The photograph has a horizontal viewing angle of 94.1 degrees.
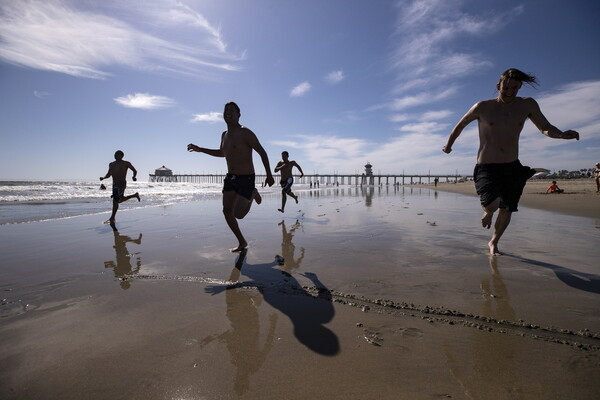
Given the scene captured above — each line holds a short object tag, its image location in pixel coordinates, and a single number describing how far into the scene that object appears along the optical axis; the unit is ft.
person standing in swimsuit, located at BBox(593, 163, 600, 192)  51.85
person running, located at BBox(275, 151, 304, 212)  30.55
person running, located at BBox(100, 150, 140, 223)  25.59
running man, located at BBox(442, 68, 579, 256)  11.44
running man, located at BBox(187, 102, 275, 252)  13.82
